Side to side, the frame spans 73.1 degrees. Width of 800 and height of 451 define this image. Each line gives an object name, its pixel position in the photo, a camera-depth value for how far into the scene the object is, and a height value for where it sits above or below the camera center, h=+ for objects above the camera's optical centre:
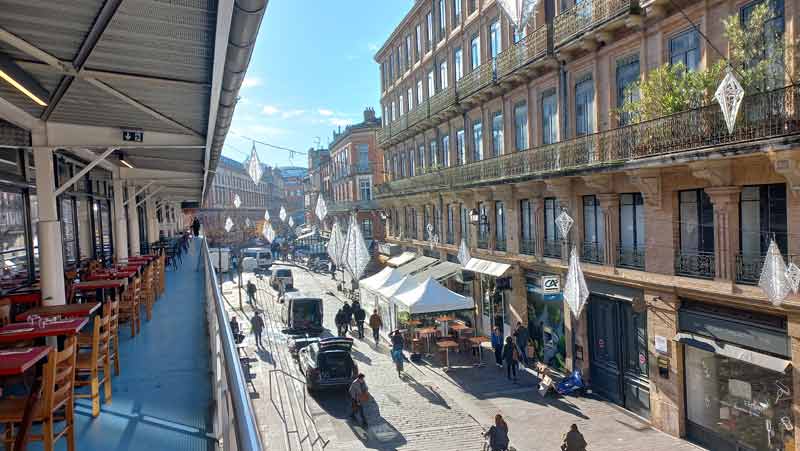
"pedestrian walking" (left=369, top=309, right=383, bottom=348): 22.91 -4.61
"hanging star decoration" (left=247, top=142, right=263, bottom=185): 23.45 +2.36
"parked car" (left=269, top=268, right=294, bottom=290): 35.79 -3.92
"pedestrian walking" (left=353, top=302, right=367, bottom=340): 24.45 -4.56
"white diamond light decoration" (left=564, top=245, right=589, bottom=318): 14.82 -2.26
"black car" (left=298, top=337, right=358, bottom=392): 16.00 -4.45
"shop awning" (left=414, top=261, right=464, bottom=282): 25.19 -2.86
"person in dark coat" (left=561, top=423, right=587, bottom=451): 11.27 -4.91
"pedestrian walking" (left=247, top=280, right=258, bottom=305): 29.84 -3.81
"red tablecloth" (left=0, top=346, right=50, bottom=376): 3.89 -0.97
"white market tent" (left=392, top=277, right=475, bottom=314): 18.16 -2.99
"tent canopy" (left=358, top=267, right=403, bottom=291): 22.12 -2.69
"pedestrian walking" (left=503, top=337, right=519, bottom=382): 17.69 -4.82
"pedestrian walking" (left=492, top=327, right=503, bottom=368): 19.30 -4.94
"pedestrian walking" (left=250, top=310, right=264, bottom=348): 21.91 -4.16
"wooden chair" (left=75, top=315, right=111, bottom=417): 4.68 -1.22
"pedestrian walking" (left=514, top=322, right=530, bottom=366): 19.61 -4.74
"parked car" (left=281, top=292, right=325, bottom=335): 24.11 -4.33
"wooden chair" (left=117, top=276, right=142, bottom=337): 7.87 -1.16
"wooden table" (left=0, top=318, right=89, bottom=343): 4.92 -0.92
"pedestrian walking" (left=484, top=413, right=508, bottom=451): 11.80 -4.94
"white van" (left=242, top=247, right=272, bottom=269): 49.38 -3.18
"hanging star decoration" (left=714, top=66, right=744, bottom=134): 9.84 +1.93
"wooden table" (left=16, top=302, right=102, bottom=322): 6.24 -0.94
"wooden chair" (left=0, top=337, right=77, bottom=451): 3.72 -1.26
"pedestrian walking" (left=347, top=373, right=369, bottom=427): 14.05 -4.59
